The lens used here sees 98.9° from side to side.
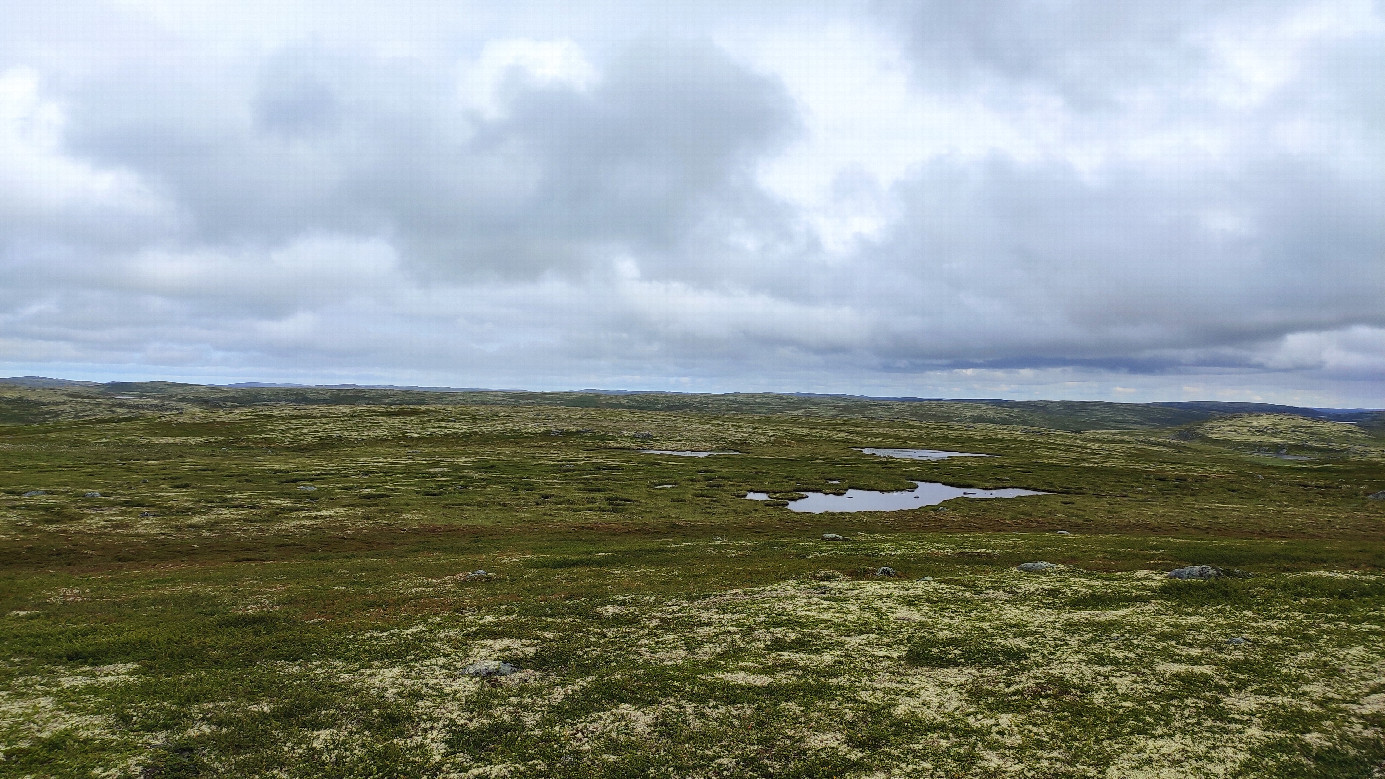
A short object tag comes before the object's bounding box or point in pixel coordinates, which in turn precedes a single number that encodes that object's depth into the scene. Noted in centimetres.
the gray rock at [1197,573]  3543
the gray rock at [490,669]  2355
